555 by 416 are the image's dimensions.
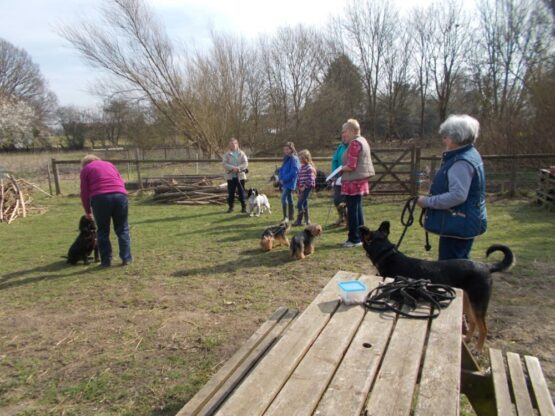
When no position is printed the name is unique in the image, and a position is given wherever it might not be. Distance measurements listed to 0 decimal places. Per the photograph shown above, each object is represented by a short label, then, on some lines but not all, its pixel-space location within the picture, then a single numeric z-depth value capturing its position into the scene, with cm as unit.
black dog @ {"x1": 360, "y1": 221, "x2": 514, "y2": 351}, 276
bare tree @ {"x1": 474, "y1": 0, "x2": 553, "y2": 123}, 1769
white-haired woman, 287
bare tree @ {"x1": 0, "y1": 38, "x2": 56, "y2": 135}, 4000
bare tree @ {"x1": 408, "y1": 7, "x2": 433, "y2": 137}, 3216
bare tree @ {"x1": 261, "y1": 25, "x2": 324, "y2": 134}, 3155
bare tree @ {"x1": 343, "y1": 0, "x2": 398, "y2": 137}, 3338
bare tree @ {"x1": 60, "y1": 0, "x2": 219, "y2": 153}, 1858
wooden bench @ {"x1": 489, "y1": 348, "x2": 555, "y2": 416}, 199
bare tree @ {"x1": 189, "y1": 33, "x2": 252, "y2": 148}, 2061
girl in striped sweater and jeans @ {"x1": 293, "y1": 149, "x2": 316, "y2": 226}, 757
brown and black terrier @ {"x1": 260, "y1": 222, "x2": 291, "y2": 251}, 628
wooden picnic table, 139
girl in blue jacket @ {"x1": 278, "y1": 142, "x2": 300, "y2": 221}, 785
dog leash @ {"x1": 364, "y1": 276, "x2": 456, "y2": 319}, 215
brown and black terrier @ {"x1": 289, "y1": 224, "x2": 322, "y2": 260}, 578
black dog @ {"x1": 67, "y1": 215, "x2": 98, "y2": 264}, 593
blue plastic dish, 230
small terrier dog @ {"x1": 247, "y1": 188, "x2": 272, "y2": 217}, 938
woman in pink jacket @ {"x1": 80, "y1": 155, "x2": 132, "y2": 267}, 534
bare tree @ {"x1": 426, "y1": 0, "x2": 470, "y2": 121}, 3055
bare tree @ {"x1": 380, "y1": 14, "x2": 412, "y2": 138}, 3456
